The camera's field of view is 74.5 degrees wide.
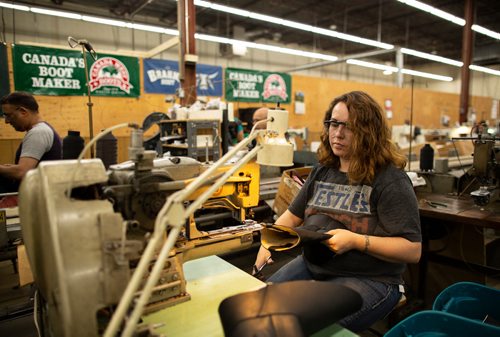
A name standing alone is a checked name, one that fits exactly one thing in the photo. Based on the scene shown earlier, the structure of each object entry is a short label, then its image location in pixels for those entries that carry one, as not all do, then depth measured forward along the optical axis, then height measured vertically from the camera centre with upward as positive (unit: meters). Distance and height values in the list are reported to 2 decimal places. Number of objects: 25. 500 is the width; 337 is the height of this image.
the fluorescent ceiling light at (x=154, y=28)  6.02 +1.98
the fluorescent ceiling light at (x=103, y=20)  5.53 +1.93
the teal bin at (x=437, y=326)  1.16 -0.70
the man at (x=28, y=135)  2.21 -0.01
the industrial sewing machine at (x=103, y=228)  0.67 -0.21
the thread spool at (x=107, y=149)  1.83 -0.09
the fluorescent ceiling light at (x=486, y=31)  6.02 +1.97
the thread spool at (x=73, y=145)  1.73 -0.06
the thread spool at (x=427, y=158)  3.03 -0.22
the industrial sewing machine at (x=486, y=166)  2.26 -0.22
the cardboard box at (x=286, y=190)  2.37 -0.41
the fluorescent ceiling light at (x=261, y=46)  6.25 +1.86
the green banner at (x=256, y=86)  5.56 +0.85
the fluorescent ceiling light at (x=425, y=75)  9.70 +1.83
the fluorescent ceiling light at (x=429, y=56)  7.28 +1.90
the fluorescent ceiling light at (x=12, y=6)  5.04 +1.99
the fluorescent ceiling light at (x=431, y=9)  4.50 +1.82
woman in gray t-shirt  1.24 -0.34
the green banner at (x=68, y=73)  3.74 +0.75
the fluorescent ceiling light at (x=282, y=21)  4.74 +1.89
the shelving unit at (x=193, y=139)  3.08 -0.05
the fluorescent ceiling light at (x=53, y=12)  5.24 +1.94
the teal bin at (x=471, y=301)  1.55 -0.79
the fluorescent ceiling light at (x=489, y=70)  8.68 +1.77
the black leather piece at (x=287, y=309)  0.76 -0.44
